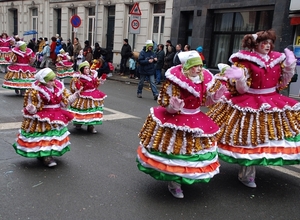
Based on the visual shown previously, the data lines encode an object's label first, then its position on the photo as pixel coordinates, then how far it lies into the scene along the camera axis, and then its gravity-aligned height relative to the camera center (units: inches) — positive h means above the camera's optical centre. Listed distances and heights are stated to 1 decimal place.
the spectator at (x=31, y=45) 911.7 -41.3
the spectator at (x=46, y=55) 751.1 -54.1
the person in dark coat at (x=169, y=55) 567.5 -25.5
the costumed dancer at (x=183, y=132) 141.1 -38.1
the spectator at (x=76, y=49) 724.0 -34.4
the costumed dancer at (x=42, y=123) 180.7 -49.1
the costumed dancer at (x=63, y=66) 501.3 -49.6
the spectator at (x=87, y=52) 652.7 -36.6
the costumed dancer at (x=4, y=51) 626.8 -43.5
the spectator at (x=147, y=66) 439.2 -35.9
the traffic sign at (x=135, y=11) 581.0 +44.0
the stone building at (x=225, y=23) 472.4 +32.7
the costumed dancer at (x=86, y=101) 255.9 -50.1
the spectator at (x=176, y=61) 499.8 -31.0
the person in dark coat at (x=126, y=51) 679.1 -29.4
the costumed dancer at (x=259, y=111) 155.4 -30.1
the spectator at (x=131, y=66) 662.5 -56.7
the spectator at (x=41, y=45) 820.8 -35.4
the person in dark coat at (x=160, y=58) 568.1 -31.8
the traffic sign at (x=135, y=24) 579.8 +21.5
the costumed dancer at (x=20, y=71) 394.0 -48.6
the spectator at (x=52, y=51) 768.6 -45.2
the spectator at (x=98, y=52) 671.8 -34.6
